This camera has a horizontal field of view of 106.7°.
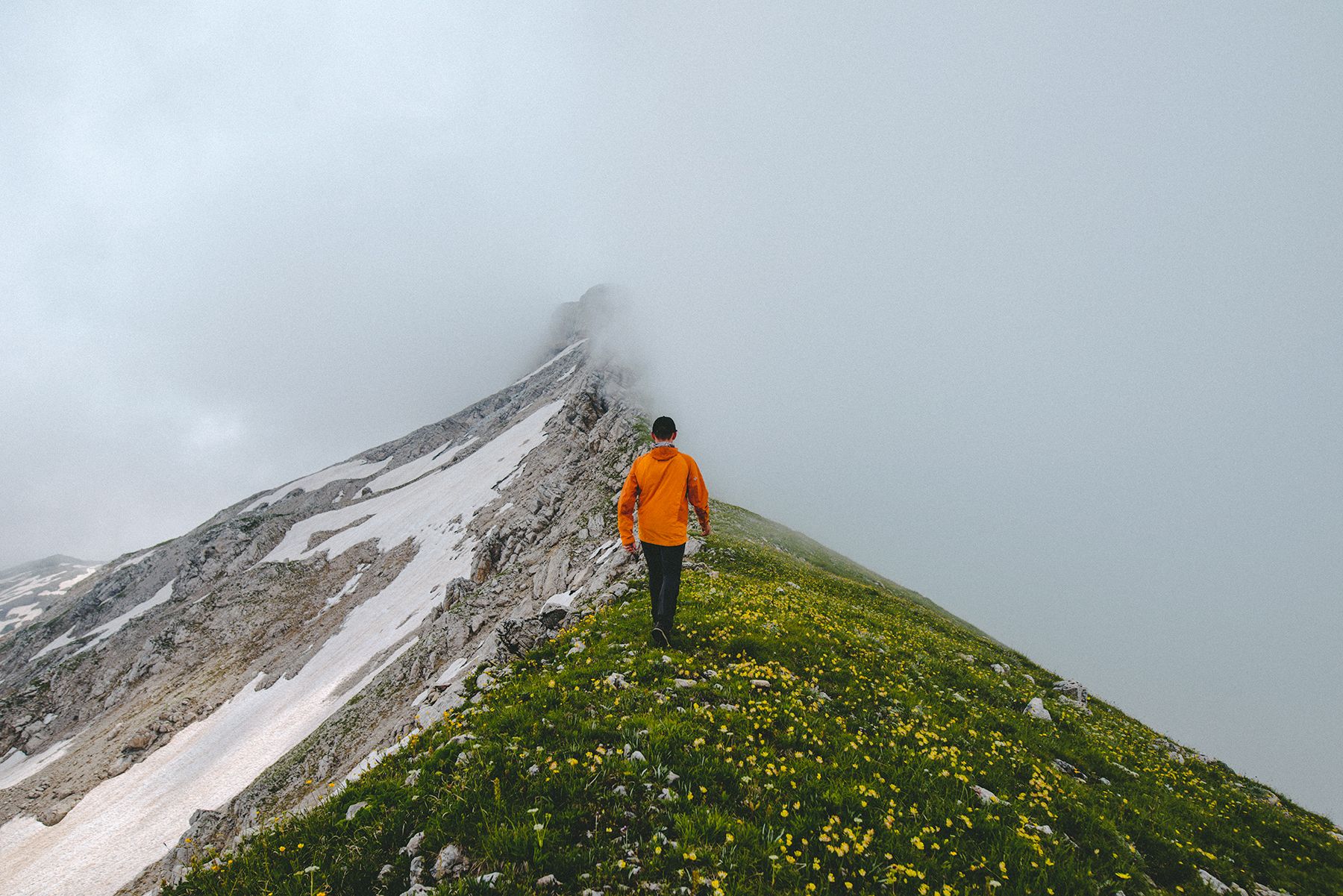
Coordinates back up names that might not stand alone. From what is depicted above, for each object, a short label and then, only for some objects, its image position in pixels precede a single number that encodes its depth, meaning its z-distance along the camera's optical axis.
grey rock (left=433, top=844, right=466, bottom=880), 5.12
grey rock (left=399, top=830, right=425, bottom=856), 5.38
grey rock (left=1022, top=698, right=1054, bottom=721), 12.67
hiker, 10.74
